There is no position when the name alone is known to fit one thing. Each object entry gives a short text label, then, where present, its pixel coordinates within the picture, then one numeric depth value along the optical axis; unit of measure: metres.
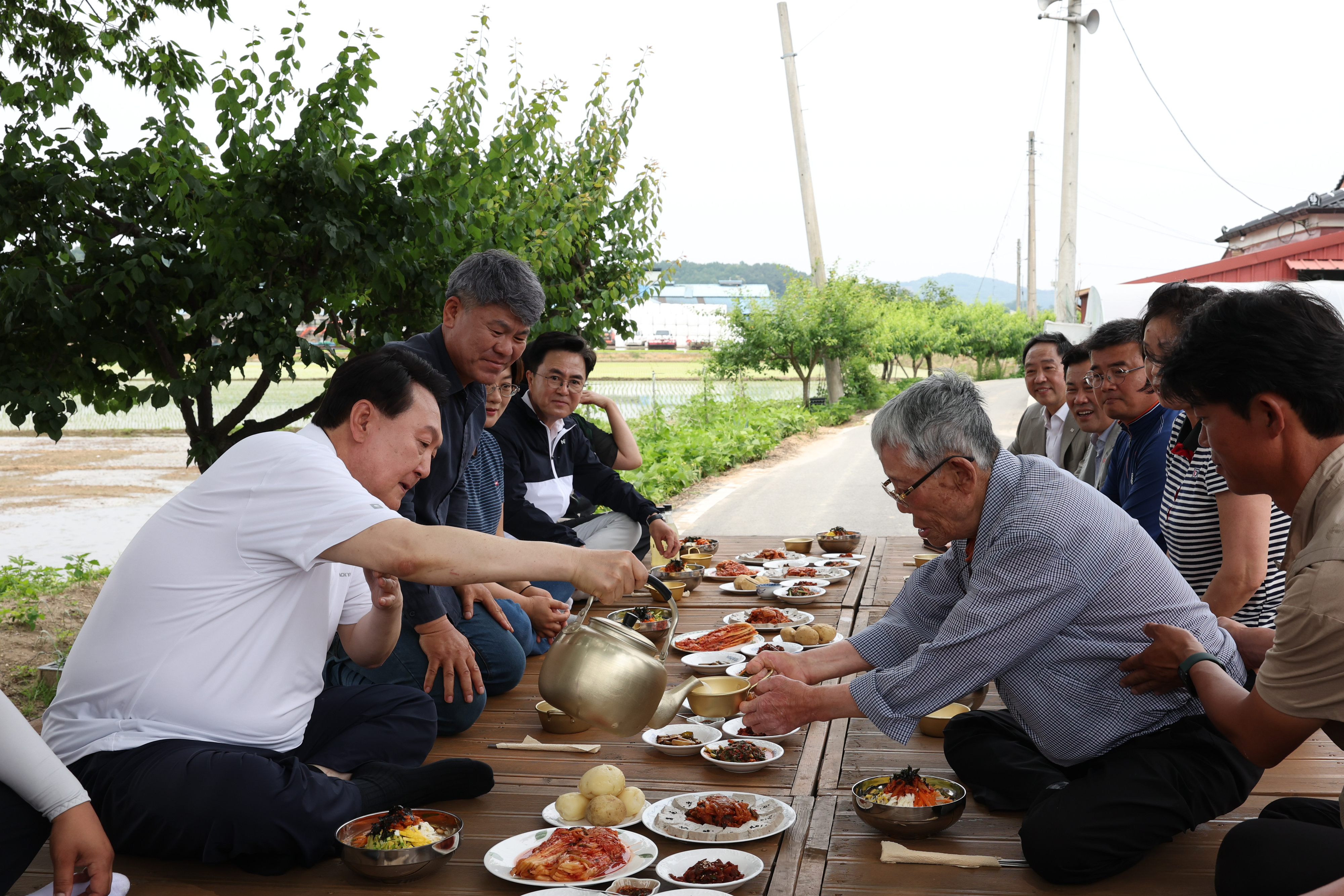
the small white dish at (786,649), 3.71
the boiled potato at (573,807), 2.38
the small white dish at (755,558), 5.53
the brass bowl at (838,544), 5.82
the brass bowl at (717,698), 2.97
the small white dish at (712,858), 2.09
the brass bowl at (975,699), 3.06
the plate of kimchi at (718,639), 3.84
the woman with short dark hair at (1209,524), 2.81
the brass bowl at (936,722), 3.00
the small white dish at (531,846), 2.10
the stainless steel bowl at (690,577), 5.03
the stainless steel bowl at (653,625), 3.87
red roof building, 14.00
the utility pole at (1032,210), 33.44
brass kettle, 2.26
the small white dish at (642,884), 2.03
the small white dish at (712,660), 3.57
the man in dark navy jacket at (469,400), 3.45
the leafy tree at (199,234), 3.91
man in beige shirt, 1.63
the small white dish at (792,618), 4.15
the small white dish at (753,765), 2.65
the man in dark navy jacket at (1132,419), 3.82
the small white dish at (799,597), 4.60
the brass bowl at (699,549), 5.55
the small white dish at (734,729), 2.95
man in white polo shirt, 2.17
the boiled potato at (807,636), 3.77
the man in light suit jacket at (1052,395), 5.57
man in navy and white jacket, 4.84
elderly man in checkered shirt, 2.26
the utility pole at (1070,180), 13.96
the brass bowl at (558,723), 3.06
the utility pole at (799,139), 18.39
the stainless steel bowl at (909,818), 2.26
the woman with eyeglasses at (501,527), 3.74
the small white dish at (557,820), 2.35
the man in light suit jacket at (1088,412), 4.74
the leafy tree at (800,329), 20.97
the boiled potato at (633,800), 2.37
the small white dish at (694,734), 2.82
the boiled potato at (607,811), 2.33
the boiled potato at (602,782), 2.39
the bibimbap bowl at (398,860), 2.12
